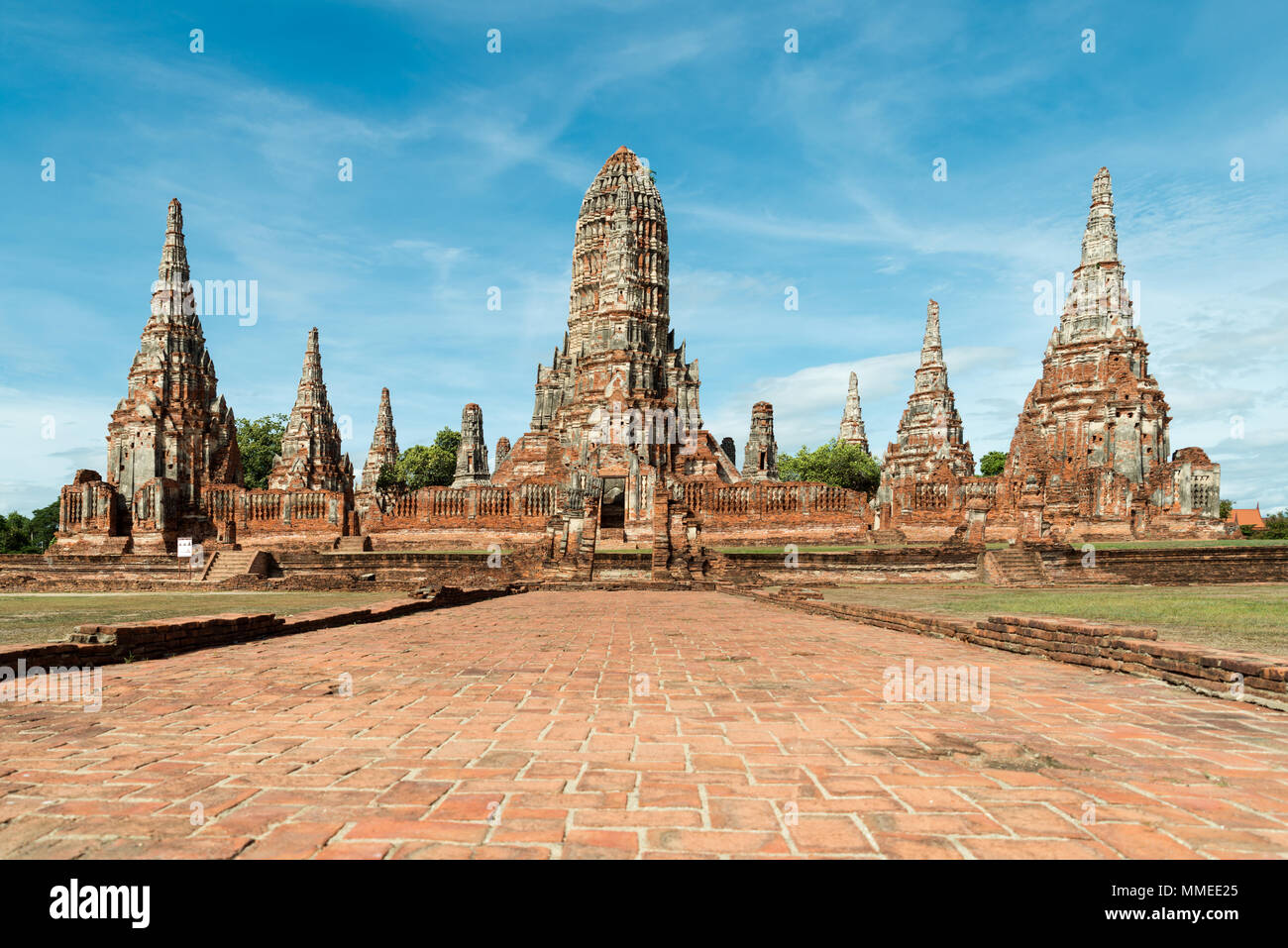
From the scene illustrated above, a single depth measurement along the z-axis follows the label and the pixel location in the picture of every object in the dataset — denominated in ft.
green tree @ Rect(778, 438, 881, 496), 187.83
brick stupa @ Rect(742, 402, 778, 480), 156.35
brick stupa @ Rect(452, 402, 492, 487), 171.07
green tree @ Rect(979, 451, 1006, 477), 213.87
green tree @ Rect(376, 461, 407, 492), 193.17
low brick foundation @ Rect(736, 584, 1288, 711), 15.98
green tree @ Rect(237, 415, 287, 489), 196.85
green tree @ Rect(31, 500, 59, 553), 178.52
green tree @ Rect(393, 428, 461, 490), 198.90
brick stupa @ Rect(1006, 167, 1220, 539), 94.94
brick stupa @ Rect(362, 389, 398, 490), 198.59
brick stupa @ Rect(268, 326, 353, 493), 155.74
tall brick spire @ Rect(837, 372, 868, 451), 216.74
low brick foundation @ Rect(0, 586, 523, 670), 19.60
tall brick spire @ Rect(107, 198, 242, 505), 107.55
